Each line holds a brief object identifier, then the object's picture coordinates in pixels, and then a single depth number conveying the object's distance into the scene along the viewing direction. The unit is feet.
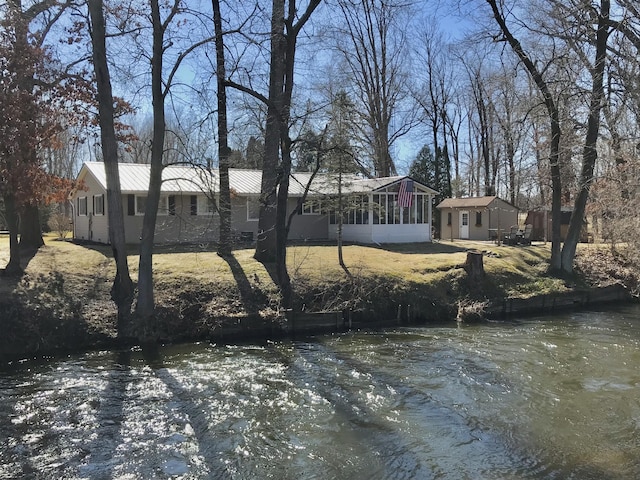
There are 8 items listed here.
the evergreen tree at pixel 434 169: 143.33
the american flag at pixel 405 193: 84.48
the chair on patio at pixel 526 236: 90.27
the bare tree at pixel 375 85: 122.42
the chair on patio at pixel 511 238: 89.15
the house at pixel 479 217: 109.50
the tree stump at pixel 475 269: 59.26
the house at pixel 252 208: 74.54
